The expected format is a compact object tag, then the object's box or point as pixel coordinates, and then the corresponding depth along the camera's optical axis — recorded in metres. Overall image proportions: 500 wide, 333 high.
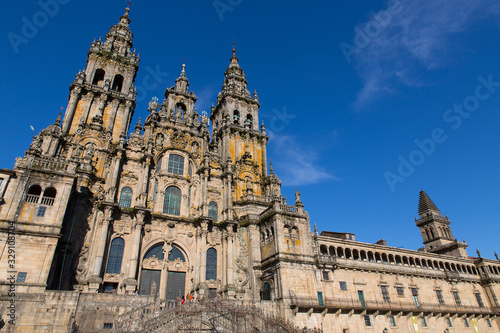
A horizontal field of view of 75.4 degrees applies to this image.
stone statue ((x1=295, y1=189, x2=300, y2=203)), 35.60
